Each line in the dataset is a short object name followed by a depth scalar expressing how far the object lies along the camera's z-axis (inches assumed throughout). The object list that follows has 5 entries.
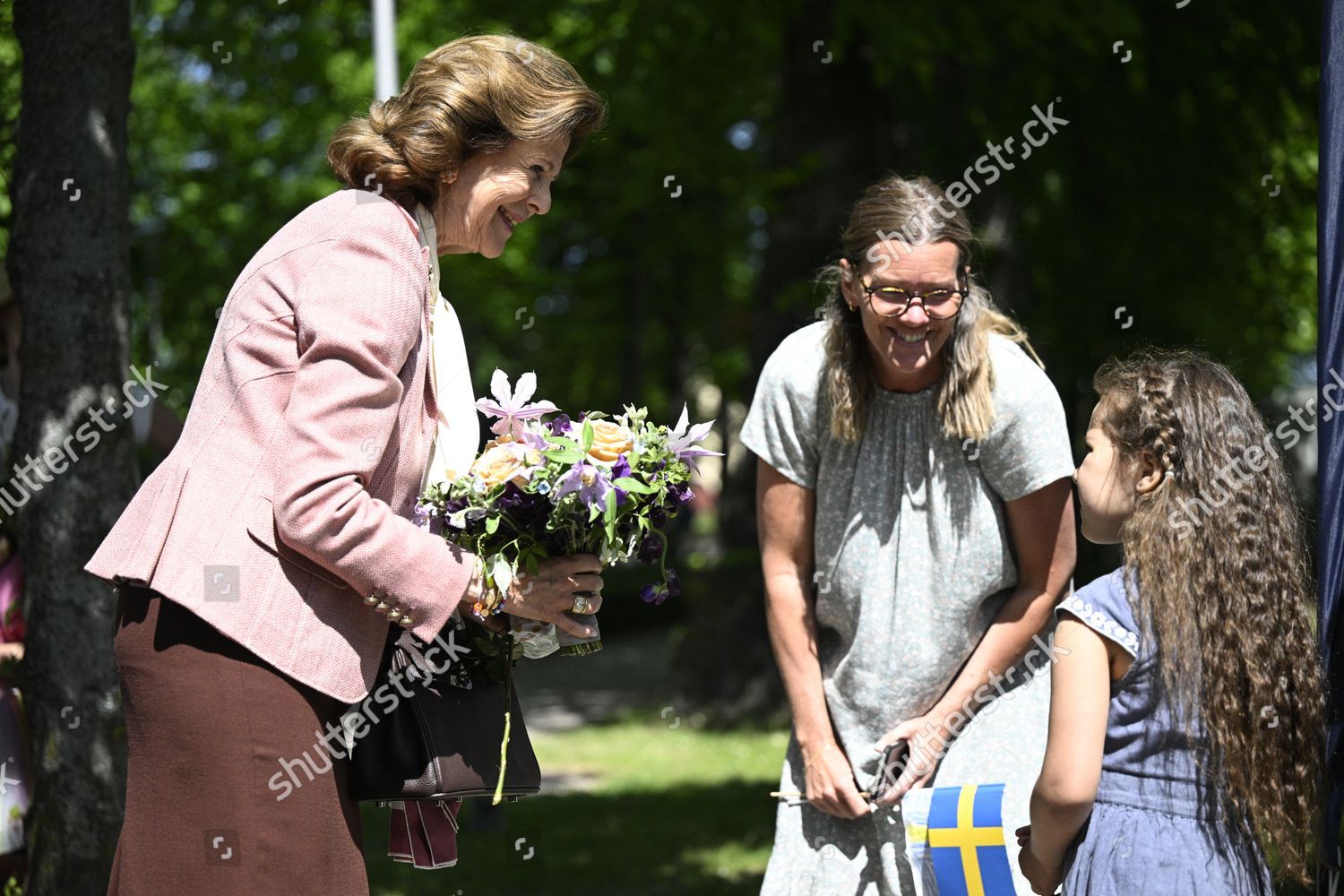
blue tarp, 109.6
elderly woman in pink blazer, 91.0
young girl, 99.3
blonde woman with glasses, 126.0
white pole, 319.3
